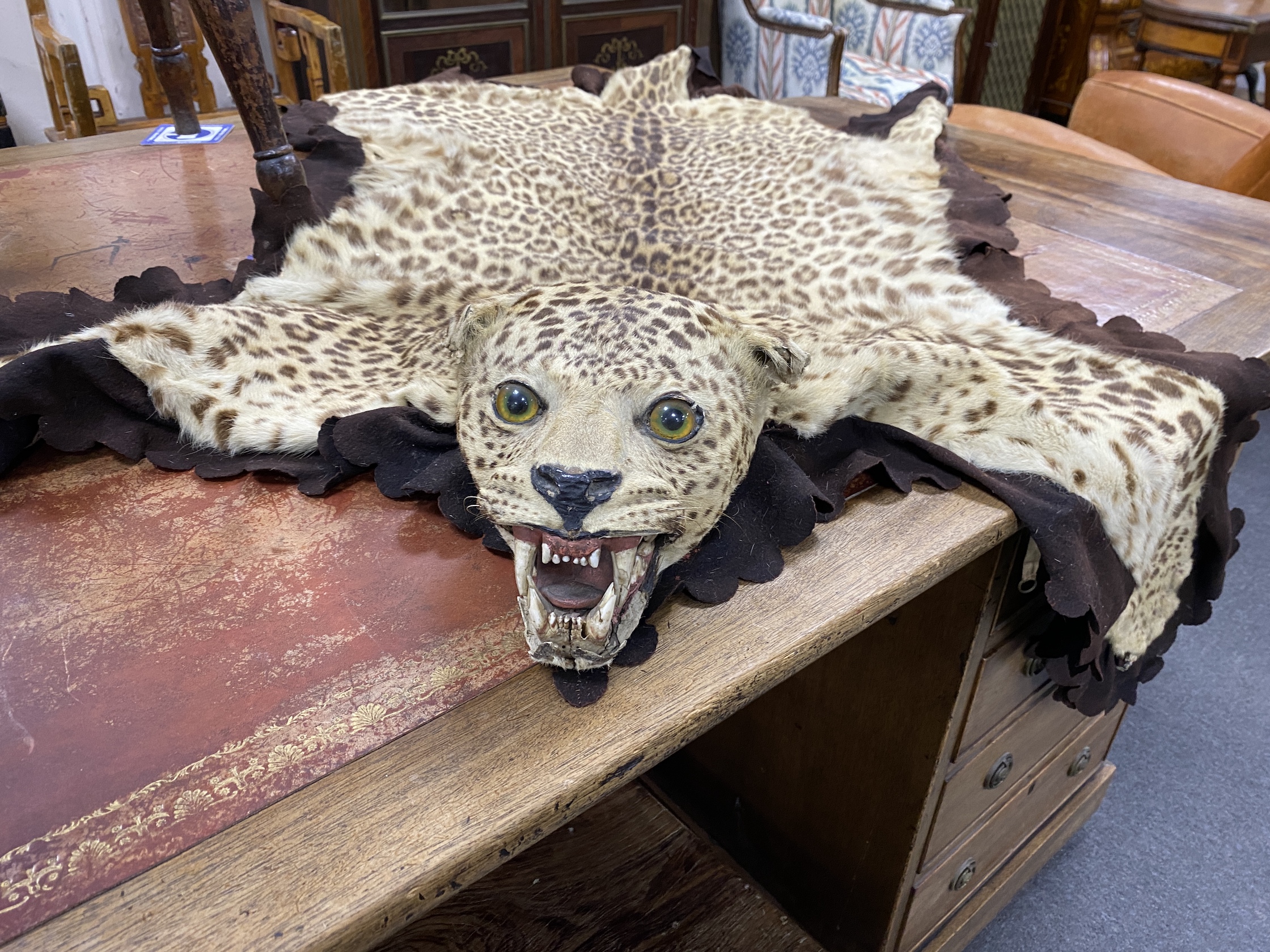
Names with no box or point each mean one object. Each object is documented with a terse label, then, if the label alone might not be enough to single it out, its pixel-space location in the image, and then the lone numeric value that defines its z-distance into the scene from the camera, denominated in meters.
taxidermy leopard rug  0.64
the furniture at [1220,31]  2.88
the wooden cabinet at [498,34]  2.46
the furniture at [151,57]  2.22
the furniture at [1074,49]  3.57
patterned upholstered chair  2.64
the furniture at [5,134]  2.08
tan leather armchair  1.86
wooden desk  0.50
